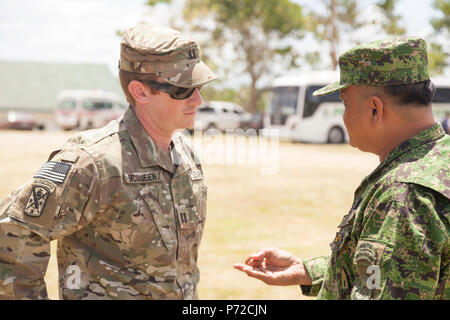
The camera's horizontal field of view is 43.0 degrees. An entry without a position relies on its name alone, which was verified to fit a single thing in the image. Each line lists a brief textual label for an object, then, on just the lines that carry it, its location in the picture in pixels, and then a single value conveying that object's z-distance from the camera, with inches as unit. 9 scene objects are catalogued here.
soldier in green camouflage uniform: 64.8
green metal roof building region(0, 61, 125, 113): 1854.1
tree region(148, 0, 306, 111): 1455.5
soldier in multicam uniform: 82.2
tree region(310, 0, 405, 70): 1460.4
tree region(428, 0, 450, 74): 1531.7
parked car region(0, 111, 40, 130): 1264.8
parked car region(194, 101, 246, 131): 1204.5
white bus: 963.3
